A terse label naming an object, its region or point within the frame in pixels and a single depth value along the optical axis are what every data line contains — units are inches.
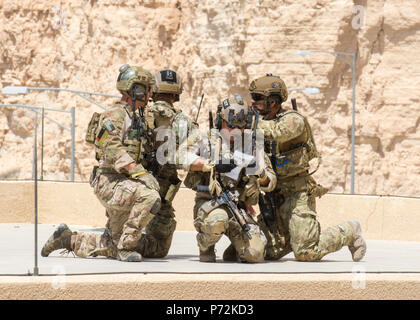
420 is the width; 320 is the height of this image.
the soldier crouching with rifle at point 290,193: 797.2
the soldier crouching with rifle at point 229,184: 759.1
